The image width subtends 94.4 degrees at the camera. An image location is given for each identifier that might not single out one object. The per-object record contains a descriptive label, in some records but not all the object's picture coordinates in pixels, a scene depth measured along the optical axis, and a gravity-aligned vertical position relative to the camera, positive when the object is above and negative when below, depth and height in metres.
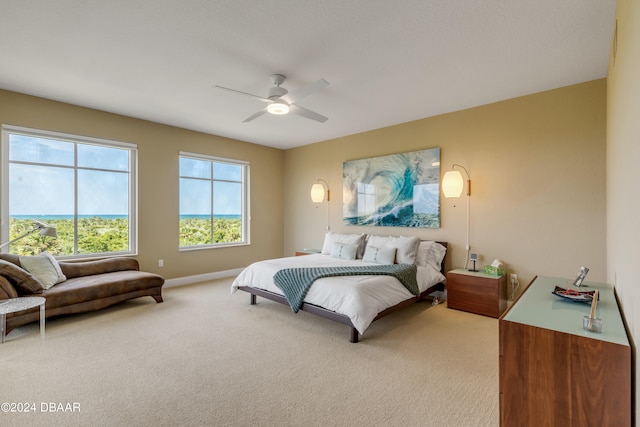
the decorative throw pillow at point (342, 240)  5.01 -0.49
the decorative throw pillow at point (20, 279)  3.16 -0.73
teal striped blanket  3.45 -0.77
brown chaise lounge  3.16 -0.92
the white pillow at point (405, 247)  4.34 -0.52
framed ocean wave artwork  4.68 +0.39
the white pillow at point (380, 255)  4.31 -0.63
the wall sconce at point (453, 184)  4.17 +0.41
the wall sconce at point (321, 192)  5.95 +0.41
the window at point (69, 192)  3.92 +0.29
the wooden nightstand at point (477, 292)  3.69 -1.03
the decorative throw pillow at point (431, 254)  4.39 -0.62
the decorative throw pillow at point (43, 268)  3.50 -0.69
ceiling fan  3.08 +1.24
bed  3.07 -0.81
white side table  2.77 -0.90
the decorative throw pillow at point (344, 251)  4.82 -0.63
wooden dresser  1.40 -0.80
